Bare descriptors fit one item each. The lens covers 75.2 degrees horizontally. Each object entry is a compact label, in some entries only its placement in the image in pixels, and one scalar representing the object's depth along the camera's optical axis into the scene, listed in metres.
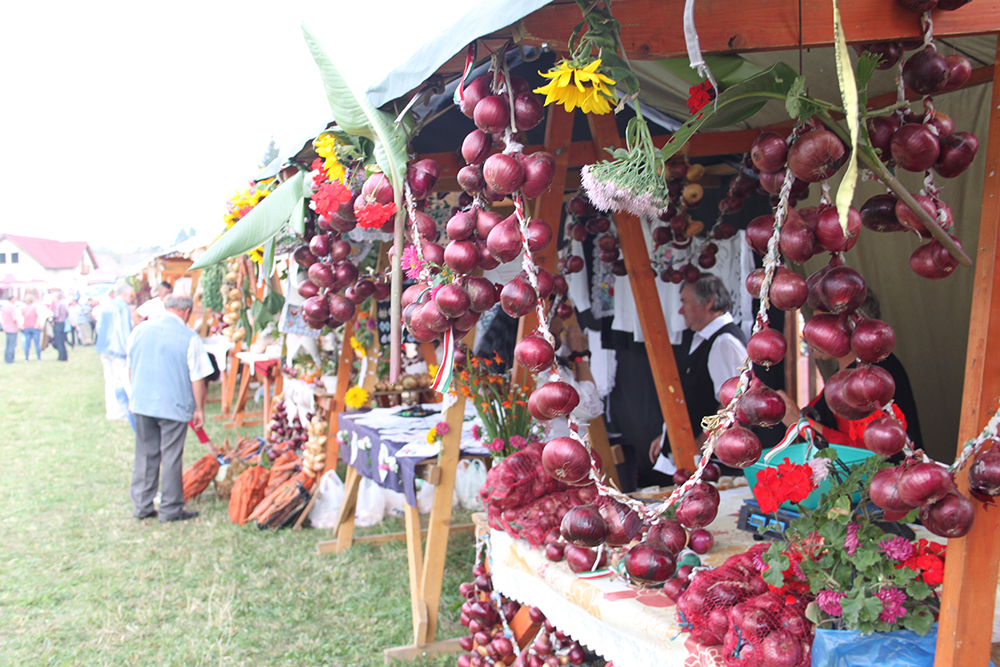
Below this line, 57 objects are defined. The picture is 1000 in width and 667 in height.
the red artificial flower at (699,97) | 1.37
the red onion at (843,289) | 1.08
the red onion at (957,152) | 1.17
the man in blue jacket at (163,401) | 5.07
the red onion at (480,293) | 1.29
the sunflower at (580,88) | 1.16
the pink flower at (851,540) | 1.30
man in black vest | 3.13
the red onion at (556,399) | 1.22
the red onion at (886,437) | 1.07
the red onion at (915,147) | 1.15
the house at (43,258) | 50.47
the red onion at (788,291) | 1.12
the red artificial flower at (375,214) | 1.52
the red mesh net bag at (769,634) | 1.29
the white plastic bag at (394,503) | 4.98
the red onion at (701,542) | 1.85
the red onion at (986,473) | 1.09
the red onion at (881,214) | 1.25
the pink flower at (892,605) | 1.23
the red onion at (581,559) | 1.84
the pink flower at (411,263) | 1.44
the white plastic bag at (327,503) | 4.87
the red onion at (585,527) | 1.24
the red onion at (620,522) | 1.26
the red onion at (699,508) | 1.23
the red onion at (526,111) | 1.30
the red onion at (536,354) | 1.22
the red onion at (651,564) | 1.25
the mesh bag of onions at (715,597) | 1.42
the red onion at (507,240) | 1.23
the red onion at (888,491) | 1.11
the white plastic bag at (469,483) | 4.93
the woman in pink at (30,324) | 17.74
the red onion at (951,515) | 1.10
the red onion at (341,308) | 2.04
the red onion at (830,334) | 1.11
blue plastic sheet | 1.21
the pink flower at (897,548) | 1.26
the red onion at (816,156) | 1.08
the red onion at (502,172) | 1.23
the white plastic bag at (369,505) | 4.83
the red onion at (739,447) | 1.13
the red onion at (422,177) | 1.55
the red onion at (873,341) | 1.06
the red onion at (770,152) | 1.18
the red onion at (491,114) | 1.27
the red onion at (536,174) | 1.26
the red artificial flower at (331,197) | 1.69
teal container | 1.54
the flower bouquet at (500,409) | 2.57
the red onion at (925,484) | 1.06
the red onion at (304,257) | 2.37
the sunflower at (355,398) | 4.43
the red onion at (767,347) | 1.14
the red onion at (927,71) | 1.18
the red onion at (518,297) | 1.25
